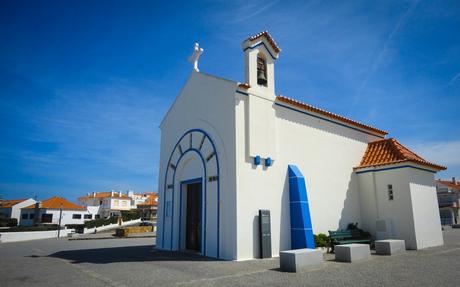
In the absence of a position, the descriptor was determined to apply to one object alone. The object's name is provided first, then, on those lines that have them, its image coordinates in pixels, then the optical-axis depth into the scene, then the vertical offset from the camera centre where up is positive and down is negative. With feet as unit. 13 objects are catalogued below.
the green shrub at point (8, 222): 163.25 -5.10
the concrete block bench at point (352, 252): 32.99 -4.41
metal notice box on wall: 36.68 -2.78
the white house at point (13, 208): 211.82 +2.98
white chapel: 38.40 +5.30
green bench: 42.27 -3.72
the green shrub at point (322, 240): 41.55 -3.84
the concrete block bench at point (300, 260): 27.89 -4.40
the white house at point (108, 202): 246.27 +8.26
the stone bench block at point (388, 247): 38.19 -4.42
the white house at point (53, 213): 194.29 -0.38
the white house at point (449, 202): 166.81 +4.11
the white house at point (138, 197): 277.85 +13.44
